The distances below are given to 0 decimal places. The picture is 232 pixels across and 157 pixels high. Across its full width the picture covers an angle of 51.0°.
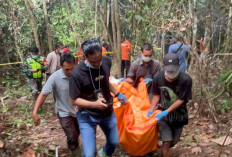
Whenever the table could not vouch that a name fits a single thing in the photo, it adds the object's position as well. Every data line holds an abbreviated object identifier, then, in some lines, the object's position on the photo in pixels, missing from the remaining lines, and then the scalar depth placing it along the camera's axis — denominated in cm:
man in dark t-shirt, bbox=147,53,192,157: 302
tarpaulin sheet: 315
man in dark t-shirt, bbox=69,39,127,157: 271
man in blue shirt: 633
